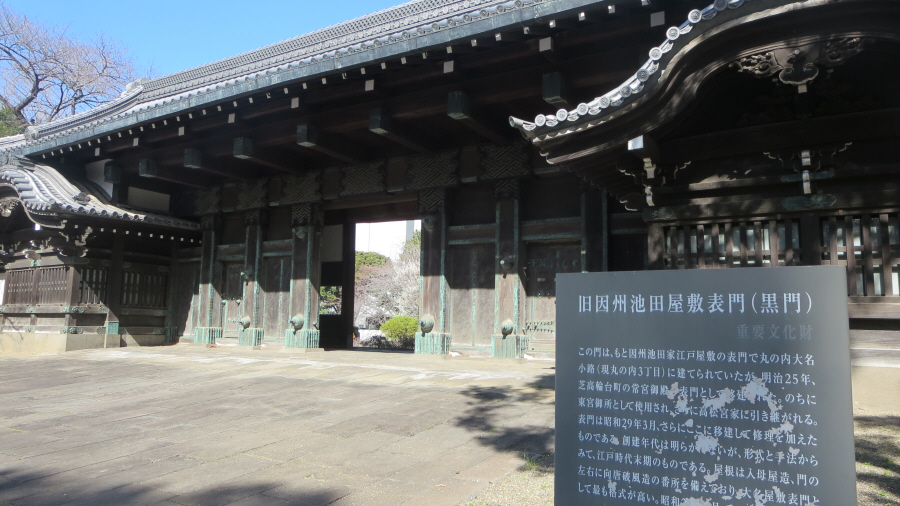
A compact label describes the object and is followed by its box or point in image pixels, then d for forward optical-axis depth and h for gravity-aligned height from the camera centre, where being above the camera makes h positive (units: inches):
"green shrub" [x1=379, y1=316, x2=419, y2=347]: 821.9 -28.9
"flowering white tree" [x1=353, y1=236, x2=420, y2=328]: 1226.6 +43.7
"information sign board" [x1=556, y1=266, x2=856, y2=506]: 85.7 -12.3
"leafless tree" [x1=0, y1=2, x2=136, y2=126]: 920.3 +378.0
